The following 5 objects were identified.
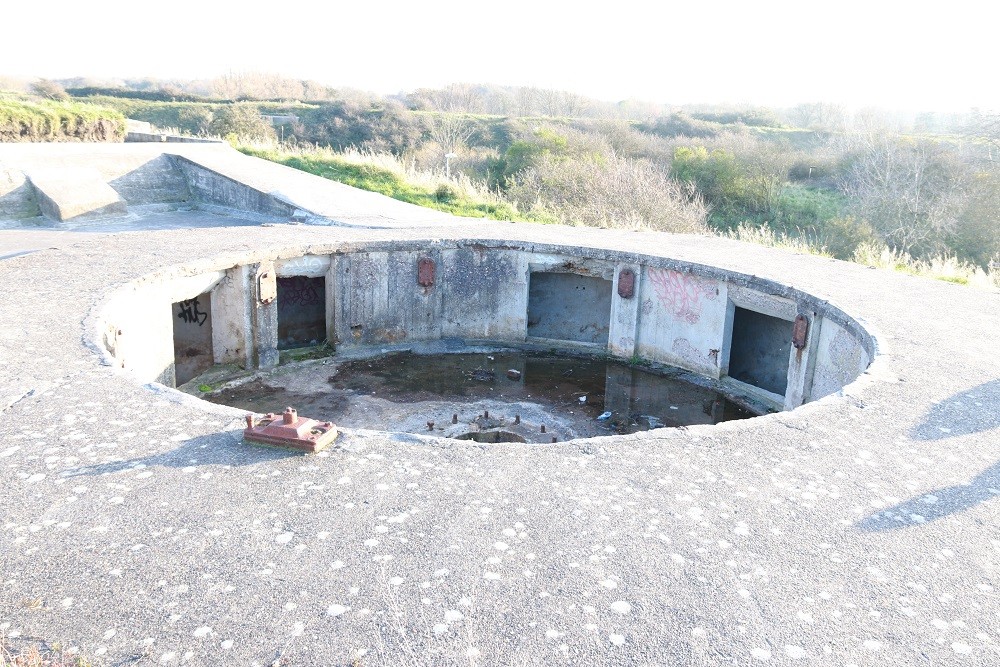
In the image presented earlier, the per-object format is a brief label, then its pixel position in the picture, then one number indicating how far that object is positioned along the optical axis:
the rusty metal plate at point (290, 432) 5.17
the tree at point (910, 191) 23.66
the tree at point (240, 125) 28.67
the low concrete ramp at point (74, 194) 13.75
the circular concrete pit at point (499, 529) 3.53
